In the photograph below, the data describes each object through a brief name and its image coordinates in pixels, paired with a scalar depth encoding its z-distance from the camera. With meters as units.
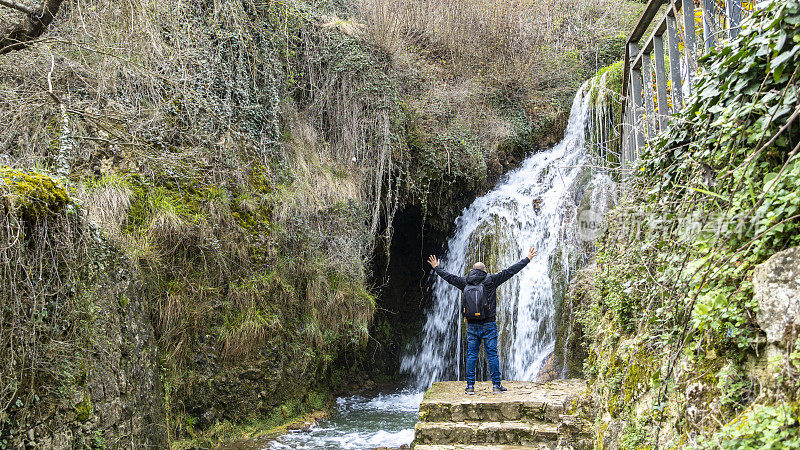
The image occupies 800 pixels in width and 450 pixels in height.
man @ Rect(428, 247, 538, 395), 6.29
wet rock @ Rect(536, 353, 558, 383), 8.38
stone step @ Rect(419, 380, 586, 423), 5.63
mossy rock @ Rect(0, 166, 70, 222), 3.61
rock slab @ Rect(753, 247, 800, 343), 1.79
